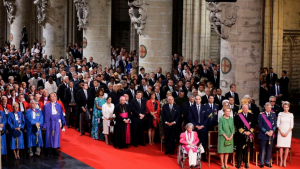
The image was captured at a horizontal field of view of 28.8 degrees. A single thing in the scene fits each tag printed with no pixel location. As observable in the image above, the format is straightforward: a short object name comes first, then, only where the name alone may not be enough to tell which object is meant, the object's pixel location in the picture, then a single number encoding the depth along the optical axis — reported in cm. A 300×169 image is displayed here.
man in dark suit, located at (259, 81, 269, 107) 2044
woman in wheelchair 1423
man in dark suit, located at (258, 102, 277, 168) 1473
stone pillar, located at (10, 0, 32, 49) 3897
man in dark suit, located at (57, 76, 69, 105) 2045
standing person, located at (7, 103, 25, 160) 1516
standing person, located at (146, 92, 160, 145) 1717
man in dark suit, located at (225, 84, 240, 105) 1778
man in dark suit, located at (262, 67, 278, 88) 2223
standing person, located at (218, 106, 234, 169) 1429
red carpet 1493
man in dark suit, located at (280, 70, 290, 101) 2172
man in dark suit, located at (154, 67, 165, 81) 2268
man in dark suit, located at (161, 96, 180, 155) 1606
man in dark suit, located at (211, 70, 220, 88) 2275
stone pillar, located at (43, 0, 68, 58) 3375
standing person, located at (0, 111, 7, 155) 1501
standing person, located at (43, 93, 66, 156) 1573
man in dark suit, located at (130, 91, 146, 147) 1705
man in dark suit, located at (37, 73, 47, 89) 2191
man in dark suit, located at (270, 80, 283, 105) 2108
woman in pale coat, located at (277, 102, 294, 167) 1486
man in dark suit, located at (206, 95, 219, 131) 1545
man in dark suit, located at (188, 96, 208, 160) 1520
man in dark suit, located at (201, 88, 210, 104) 1738
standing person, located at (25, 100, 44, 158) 1547
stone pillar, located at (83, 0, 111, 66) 2747
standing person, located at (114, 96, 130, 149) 1669
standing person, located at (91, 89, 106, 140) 1775
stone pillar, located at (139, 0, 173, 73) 2300
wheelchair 1434
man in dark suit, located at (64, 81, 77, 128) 1972
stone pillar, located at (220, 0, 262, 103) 1888
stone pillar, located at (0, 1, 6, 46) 4962
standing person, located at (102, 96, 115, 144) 1709
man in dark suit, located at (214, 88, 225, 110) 1720
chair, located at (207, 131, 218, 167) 1477
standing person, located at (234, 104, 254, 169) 1464
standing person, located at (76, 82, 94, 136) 1864
